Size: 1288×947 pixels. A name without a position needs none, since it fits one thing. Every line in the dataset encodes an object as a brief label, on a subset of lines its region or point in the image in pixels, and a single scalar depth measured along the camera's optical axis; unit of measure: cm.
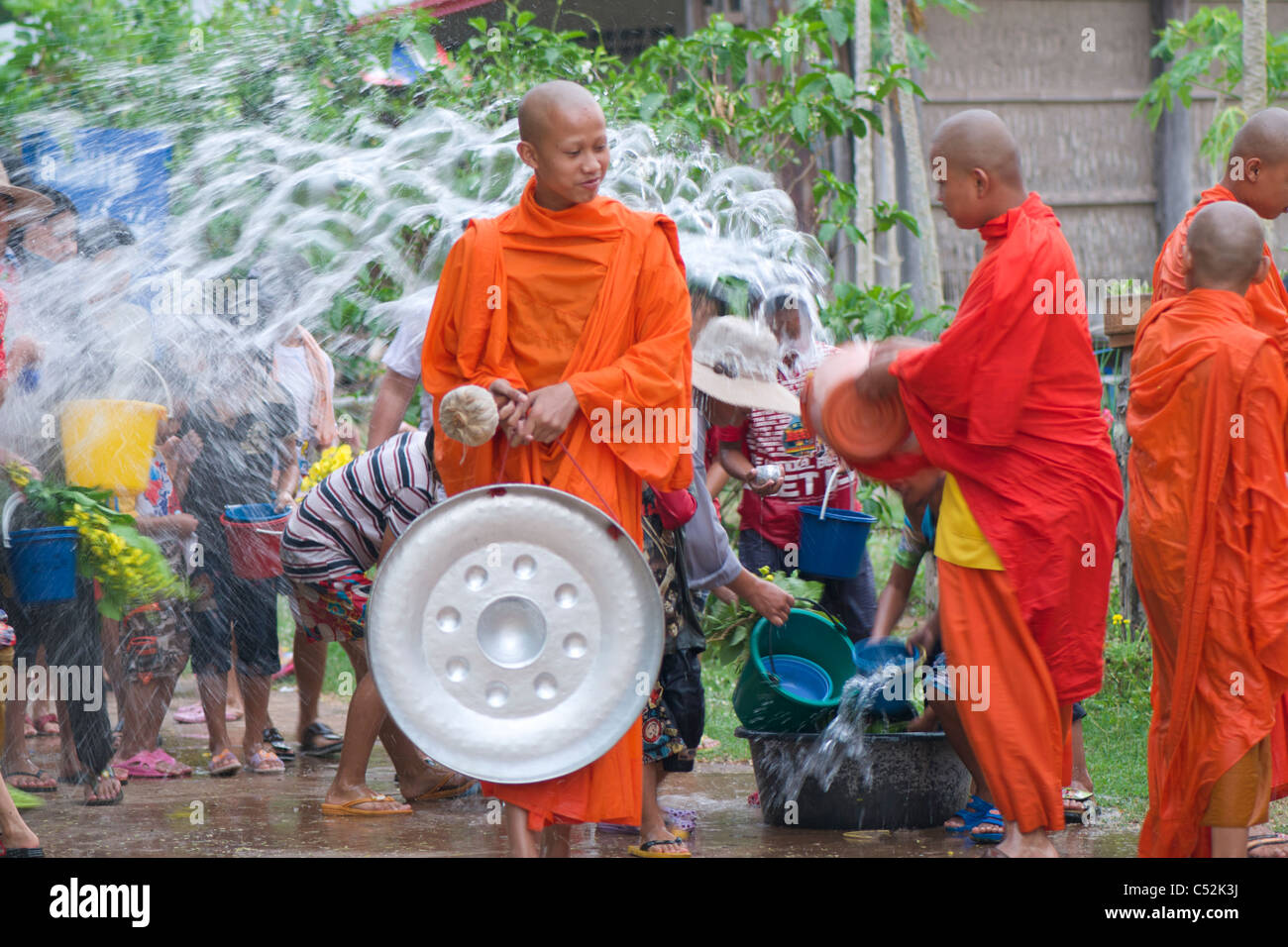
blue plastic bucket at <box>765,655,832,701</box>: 457
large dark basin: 434
